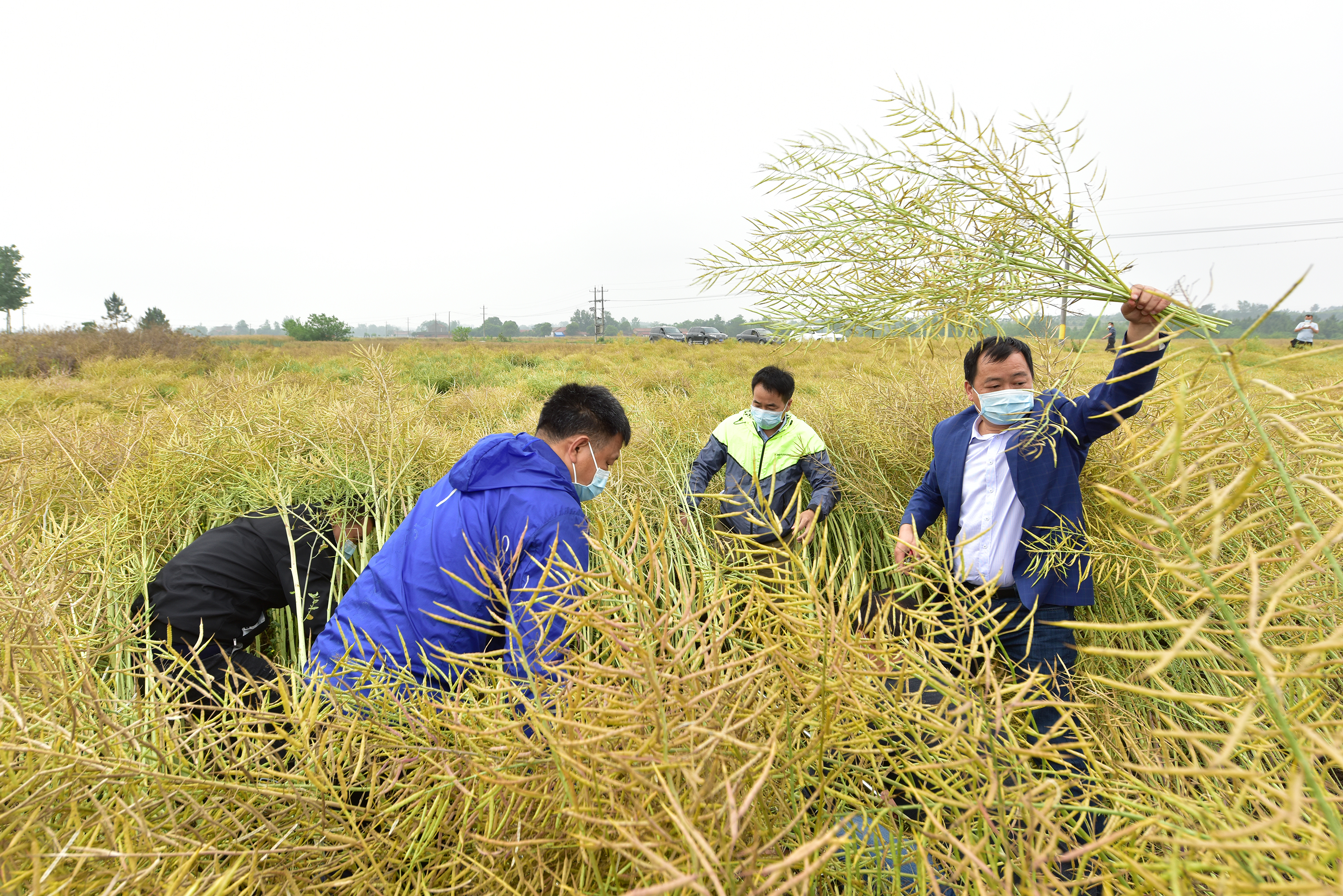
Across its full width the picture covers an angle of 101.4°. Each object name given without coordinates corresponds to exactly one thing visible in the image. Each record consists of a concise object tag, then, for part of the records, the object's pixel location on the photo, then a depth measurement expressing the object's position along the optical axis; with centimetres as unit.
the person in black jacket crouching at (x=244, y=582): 211
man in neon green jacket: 325
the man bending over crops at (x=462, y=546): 167
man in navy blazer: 206
